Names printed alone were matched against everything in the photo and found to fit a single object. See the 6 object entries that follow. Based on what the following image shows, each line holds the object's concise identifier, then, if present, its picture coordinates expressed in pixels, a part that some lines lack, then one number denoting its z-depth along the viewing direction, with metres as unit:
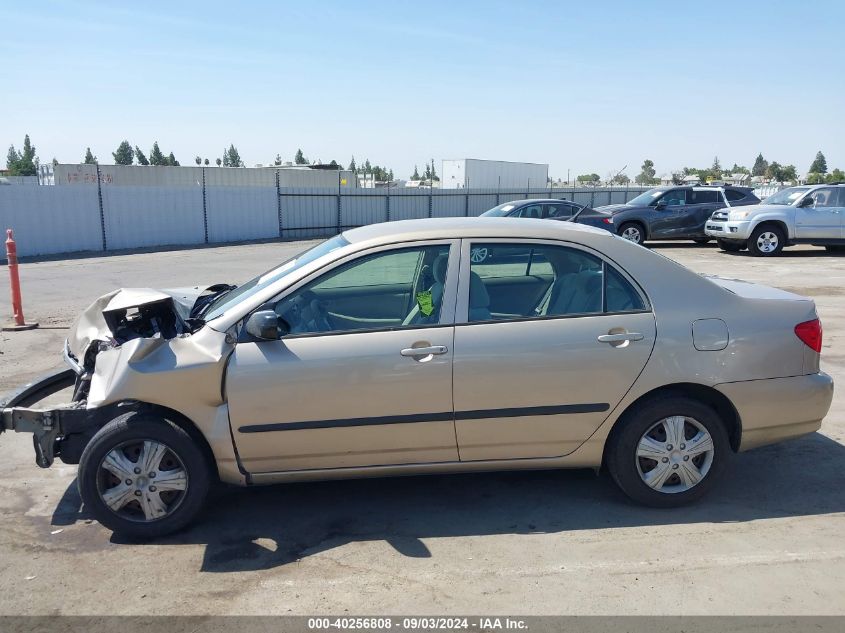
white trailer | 44.59
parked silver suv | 17.62
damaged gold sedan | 3.88
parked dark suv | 20.17
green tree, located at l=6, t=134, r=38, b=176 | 76.12
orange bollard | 9.48
